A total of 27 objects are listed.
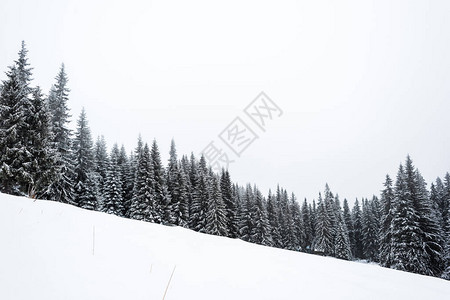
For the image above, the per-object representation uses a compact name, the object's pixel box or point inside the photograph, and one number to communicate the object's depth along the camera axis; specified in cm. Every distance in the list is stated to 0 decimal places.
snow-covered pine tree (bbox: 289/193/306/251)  5397
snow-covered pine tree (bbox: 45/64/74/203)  2107
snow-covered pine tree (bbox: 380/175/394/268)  2586
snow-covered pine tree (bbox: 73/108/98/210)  2483
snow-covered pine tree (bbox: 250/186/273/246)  3629
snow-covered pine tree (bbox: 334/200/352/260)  4500
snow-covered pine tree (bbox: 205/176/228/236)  2931
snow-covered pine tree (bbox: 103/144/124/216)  2864
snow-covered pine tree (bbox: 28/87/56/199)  1647
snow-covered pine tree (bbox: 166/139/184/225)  3206
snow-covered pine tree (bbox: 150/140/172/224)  2814
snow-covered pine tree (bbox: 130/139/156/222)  2655
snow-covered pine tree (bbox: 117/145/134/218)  3230
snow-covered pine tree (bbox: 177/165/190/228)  3238
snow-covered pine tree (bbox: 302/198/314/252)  5956
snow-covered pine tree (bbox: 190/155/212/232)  3212
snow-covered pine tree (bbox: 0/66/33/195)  1499
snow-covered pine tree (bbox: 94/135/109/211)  2824
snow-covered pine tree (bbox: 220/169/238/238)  3316
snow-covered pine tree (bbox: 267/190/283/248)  4331
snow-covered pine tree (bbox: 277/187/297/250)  4923
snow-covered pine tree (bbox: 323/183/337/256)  4616
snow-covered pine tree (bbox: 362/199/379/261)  5044
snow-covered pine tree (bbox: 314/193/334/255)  4459
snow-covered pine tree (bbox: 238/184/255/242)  3812
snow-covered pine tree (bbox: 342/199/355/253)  6038
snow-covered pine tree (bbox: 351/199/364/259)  5891
